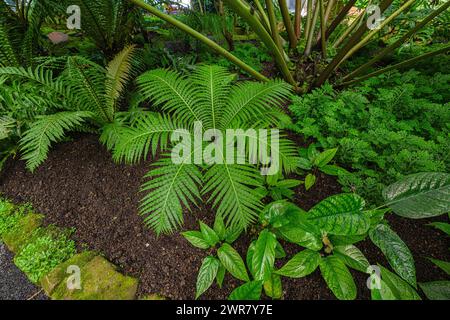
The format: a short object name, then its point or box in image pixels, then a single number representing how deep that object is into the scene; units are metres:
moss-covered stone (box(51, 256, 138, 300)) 1.12
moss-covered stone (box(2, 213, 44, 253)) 1.39
